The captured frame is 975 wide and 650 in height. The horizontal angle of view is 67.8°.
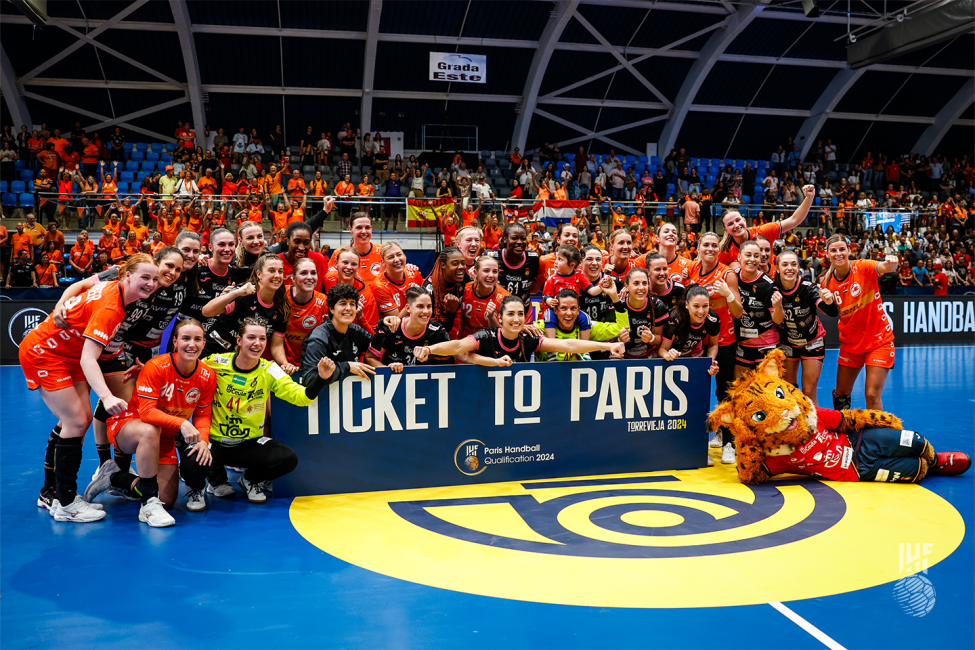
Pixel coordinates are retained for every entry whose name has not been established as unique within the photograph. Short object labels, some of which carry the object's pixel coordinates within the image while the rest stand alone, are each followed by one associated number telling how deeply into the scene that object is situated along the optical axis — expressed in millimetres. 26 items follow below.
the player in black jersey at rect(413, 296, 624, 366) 6418
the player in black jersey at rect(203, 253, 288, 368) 6332
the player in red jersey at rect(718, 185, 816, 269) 7914
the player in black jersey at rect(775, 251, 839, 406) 7410
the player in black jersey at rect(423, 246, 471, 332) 7176
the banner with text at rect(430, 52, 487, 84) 24844
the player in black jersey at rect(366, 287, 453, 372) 6492
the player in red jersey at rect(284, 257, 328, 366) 6668
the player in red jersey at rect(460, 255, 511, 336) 6844
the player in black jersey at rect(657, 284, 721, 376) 6984
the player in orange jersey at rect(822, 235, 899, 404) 7395
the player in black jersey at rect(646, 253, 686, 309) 7164
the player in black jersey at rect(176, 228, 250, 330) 6715
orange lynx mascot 6258
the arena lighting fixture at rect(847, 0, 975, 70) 18328
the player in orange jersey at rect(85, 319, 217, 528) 5586
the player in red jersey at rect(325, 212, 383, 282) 7805
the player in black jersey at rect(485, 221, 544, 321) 7598
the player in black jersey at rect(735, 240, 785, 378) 7355
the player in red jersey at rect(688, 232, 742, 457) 7375
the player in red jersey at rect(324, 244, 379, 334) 6973
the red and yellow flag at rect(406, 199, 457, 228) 18000
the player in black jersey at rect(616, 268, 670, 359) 6926
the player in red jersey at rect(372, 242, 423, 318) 7387
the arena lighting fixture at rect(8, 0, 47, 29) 15727
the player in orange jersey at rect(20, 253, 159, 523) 5430
